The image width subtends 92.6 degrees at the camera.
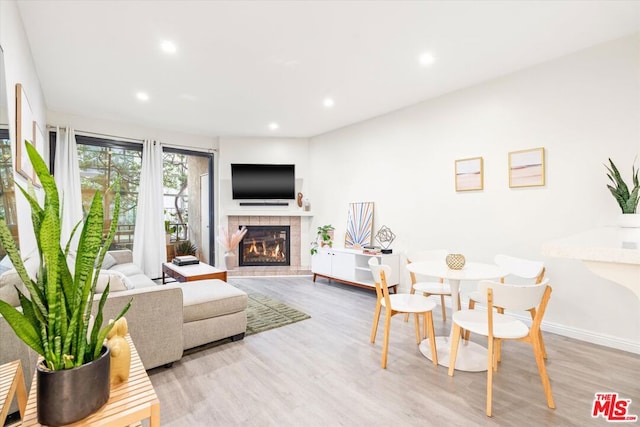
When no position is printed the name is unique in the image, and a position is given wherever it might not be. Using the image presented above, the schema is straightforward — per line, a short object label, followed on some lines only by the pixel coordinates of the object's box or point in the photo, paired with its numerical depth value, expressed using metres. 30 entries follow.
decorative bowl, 2.42
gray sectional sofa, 1.68
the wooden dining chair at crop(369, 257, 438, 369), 2.30
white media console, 4.21
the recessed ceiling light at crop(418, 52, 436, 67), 2.79
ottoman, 2.48
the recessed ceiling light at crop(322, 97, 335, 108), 3.93
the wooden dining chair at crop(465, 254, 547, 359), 2.54
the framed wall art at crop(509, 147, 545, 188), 2.99
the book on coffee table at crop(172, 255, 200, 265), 4.09
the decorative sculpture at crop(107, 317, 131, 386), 1.10
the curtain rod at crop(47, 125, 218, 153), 4.55
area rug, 3.10
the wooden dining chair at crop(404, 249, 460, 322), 2.84
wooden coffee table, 3.52
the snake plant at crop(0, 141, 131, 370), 0.89
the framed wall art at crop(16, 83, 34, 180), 2.07
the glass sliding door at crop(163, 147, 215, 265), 6.14
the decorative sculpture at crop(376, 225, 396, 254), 4.38
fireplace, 5.96
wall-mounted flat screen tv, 5.72
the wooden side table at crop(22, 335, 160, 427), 0.93
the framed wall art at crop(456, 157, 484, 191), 3.43
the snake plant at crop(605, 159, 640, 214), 2.38
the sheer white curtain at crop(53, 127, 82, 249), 4.32
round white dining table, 2.24
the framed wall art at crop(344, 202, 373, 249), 4.68
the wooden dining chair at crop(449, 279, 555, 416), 1.79
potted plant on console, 5.06
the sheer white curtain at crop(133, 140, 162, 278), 4.99
